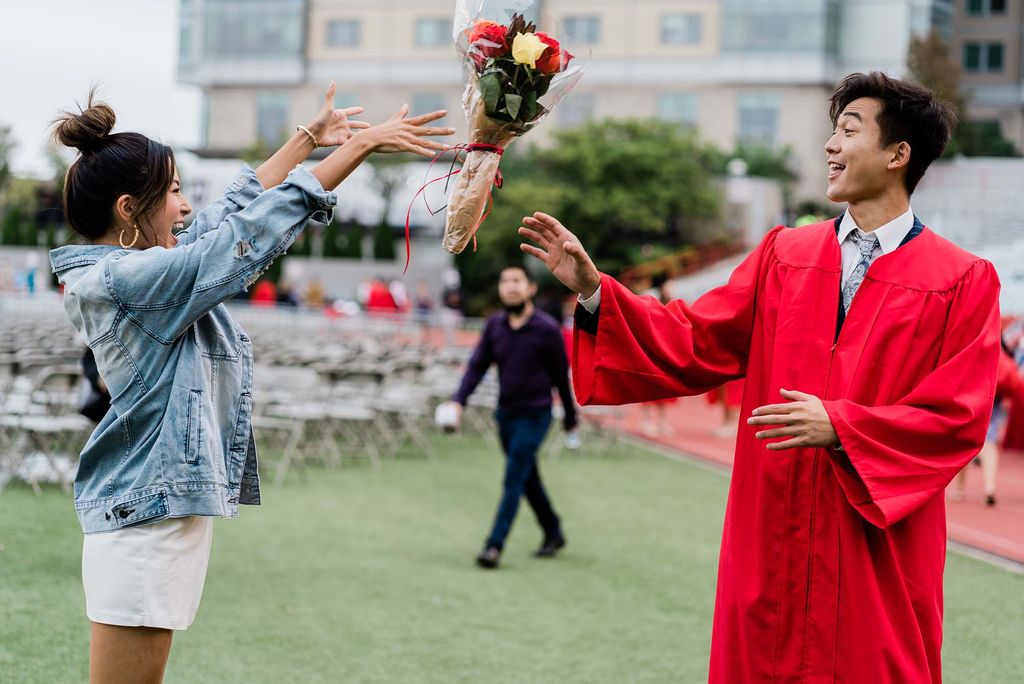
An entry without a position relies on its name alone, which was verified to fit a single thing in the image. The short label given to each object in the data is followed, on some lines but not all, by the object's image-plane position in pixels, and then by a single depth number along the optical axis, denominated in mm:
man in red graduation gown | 3344
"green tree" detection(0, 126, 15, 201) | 46750
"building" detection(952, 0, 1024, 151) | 60406
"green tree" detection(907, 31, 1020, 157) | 50375
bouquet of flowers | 3305
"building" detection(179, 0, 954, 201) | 55062
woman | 3051
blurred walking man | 8375
